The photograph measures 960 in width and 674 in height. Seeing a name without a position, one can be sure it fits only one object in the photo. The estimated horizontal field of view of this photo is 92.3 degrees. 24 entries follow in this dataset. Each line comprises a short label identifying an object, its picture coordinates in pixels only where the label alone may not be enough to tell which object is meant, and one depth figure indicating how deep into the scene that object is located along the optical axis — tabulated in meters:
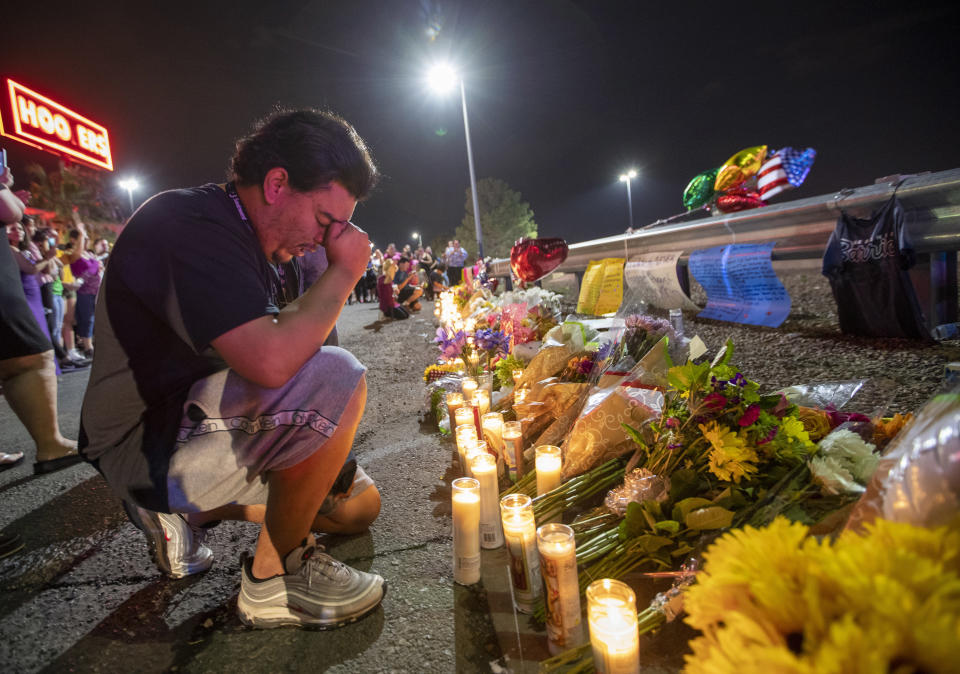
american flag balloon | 5.65
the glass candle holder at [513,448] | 2.38
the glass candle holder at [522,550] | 1.53
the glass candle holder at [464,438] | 2.40
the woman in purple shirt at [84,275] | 7.94
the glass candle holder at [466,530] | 1.72
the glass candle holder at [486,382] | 3.21
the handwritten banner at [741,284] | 4.22
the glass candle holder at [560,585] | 1.30
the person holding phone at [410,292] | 13.47
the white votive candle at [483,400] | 2.96
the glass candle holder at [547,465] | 2.08
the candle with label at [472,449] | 2.12
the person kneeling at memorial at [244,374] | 1.47
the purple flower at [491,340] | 3.75
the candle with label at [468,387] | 3.07
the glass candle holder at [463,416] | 2.59
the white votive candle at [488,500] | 1.97
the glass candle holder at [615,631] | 1.07
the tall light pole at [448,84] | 13.91
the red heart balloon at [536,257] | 4.84
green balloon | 6.93
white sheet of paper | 5.50
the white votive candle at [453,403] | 2.93
